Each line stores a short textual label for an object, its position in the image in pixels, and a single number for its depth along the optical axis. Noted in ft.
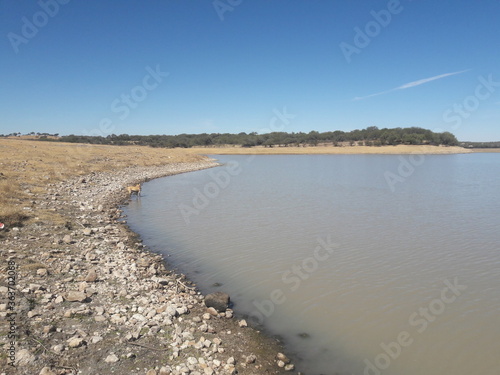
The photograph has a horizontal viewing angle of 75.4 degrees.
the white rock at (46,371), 15.22
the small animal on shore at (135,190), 78.84
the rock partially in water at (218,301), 24.32
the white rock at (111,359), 17.09
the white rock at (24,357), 15.88
